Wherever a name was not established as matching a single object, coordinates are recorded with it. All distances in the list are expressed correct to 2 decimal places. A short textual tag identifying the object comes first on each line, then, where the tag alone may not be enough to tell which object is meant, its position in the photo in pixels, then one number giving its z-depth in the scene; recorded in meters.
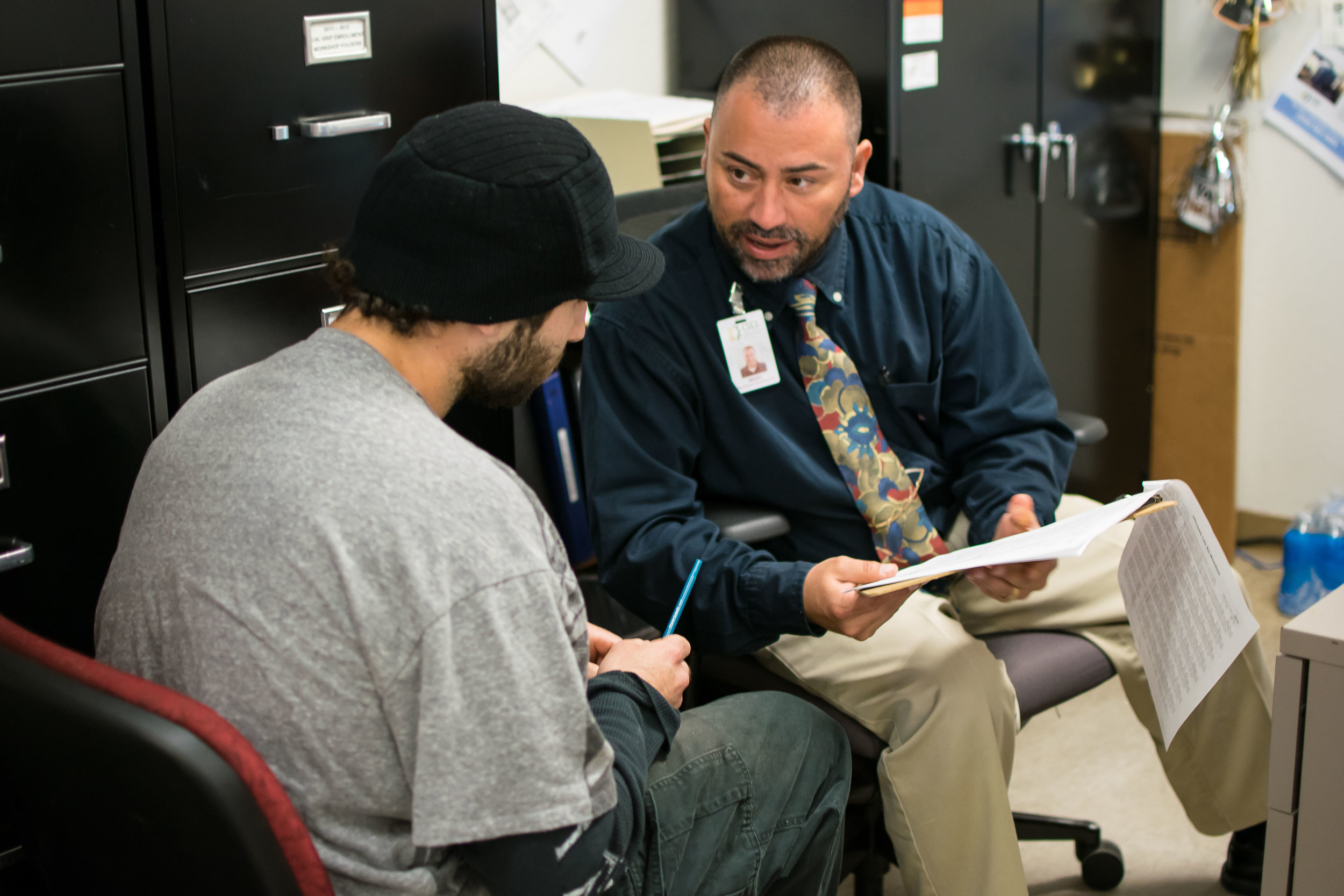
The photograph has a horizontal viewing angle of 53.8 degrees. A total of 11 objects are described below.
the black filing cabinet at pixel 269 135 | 1.66
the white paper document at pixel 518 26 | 2.60
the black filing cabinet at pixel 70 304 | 1.50
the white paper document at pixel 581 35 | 2.72
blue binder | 2.35
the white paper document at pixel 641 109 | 2.45
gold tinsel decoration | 3.10
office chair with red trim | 0.89
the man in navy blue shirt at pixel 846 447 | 1.63
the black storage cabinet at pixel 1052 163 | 2.61
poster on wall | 3.04
